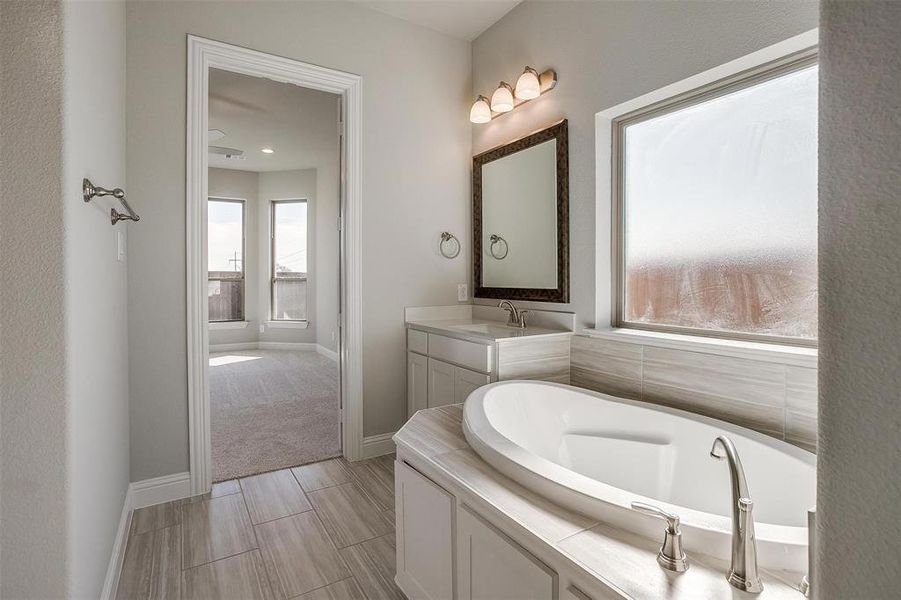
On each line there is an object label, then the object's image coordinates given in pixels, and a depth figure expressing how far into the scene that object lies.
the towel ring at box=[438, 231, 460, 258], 2.99
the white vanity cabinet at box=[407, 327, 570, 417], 2.15
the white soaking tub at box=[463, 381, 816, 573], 0.90
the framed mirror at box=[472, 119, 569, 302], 2.43
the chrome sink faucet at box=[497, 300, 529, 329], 2.54
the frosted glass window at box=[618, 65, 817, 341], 1.59
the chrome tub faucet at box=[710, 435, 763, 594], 0.77
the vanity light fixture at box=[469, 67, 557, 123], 2.45
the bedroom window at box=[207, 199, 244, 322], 6.24
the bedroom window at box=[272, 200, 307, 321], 6.41
